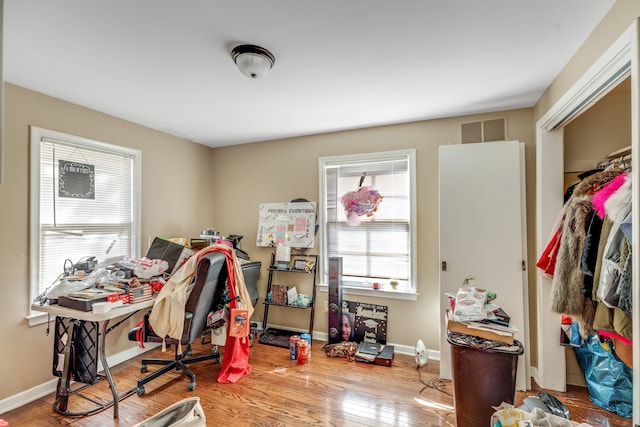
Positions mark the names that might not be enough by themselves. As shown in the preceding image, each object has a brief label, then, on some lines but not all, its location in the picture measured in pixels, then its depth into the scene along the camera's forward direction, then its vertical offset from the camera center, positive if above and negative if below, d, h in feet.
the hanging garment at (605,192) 5.57 +0.49
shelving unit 11.03 -3.41
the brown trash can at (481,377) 5.75 -3.15
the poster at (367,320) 10.50 -3.70
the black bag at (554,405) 5.69 -3.86
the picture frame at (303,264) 11.32 -1.78
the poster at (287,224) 11.59 -0.27
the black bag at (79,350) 7.32 -3.32
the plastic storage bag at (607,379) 6.79 -3.84
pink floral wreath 10.81 +0.57
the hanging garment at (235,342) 8.43 -3.66
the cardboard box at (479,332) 5.77 -2.31
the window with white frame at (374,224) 10.44 -0.22
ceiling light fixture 5.85 +3.22
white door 8.33 -0.24
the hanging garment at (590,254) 5.65 -0.69
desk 6.59 -3.31
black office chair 7.84 -2.55
